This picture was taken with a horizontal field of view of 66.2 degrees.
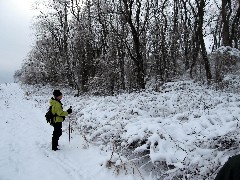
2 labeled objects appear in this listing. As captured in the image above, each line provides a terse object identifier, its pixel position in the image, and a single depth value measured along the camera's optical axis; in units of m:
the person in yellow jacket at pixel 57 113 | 5.90
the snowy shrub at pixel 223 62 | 8.03
